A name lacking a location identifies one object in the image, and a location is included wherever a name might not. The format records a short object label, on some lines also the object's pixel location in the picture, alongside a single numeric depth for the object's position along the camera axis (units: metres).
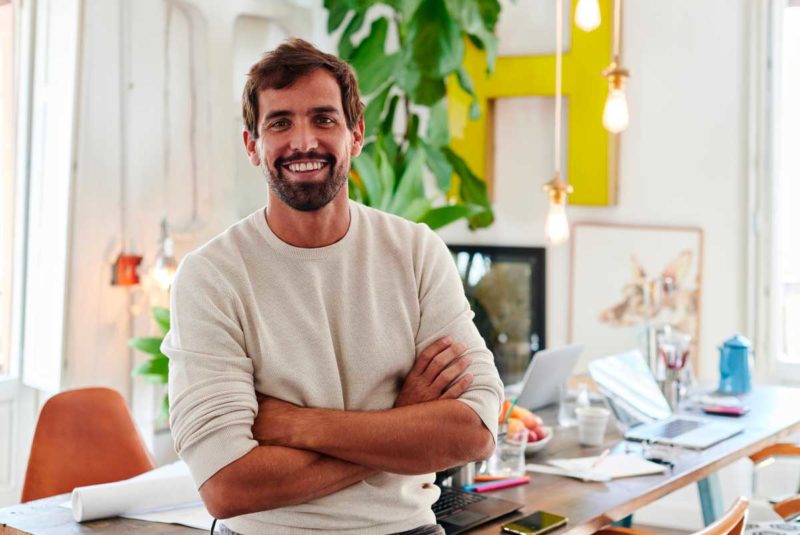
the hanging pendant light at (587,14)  3.11
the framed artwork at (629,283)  4.77
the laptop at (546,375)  3.36
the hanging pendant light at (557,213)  3.55
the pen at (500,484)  2.64
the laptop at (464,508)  2.33
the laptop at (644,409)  3.26
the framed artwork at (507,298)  5.10
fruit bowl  3.02
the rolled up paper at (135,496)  2.36
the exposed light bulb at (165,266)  4.07
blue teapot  4.07
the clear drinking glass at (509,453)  2.76
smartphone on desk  2.29
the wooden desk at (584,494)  2.35
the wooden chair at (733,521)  2.11
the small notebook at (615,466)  2.84
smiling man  1.80
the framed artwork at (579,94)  4.87
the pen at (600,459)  2.93
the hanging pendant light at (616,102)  3.37
